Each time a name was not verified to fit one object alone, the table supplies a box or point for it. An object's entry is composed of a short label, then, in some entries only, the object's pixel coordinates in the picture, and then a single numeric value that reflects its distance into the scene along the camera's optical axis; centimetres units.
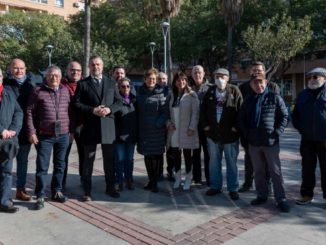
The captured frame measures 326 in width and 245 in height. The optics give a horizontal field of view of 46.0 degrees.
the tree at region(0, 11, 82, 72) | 3178
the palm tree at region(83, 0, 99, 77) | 1497
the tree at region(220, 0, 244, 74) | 2400
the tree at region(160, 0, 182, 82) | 2103
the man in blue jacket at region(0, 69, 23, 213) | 474
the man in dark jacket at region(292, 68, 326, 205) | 486
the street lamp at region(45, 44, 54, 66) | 2866
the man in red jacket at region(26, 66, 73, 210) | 500
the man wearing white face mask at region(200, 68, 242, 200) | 527
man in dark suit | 525
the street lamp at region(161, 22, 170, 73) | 2020
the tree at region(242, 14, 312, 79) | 2266
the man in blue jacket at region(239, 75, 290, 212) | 484
